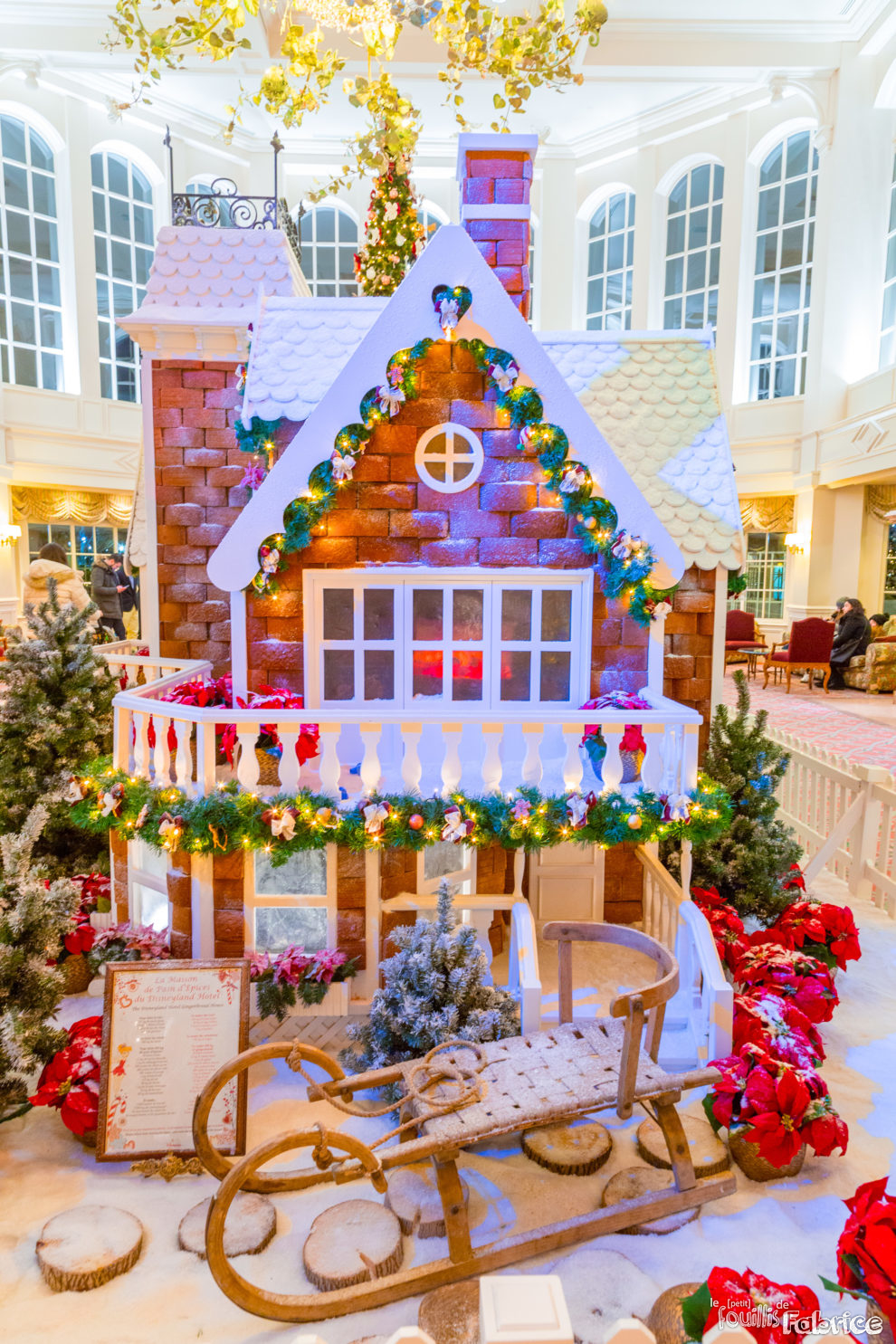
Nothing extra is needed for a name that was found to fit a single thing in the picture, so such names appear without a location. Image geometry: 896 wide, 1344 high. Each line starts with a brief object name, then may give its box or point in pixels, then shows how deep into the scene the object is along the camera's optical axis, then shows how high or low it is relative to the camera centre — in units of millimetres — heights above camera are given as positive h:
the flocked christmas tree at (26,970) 3053 -1580
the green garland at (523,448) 4379 +626
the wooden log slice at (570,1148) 3018 -2217
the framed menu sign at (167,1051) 3061 -1883
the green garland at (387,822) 3707 -1150
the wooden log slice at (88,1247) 2492 -2202
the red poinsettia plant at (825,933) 4215 -1862
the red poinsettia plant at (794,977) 3678 -1866
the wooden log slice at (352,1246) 2504 -2199
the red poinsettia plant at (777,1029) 3172 -1855
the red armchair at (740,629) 15094 -889
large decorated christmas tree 6238 +2708
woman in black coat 13336 -882
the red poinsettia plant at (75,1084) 3082 -2034
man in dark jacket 11148 -228
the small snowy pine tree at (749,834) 4777 -1543
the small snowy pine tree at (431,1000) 3215 -1748
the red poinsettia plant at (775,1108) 2902 -1966
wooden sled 2344 -1797
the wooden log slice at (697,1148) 3023 -2219
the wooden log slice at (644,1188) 2721 -2202
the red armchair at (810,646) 13070 -1032
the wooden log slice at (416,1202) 2729 -2228
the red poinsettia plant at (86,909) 4188 -1920
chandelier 4988 +3631
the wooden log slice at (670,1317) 2246 -2126
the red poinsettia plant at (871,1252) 1880 -1624
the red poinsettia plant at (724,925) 4082 -1849
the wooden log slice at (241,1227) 2633 -2216
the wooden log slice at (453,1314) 2299 -2185
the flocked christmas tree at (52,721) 4941 -941
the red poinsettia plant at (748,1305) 1846 -1716
